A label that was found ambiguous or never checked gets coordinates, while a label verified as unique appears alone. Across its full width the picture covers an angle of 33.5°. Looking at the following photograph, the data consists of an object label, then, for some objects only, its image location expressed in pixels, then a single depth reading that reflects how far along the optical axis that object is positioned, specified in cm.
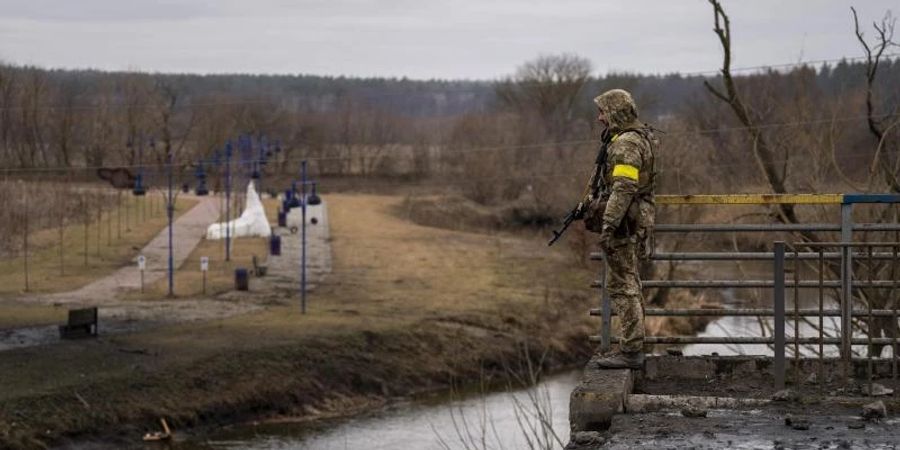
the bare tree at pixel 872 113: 1783
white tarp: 5678
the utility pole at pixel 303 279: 3936
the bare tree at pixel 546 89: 9981
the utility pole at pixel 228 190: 4557
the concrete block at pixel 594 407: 977
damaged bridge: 918
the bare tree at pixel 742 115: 1881
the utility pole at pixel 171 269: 4081
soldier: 1037
